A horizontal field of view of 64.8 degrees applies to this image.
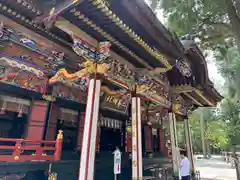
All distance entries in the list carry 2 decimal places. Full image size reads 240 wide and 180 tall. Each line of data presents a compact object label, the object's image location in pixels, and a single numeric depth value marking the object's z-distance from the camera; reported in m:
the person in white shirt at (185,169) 6.05
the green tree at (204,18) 7.27
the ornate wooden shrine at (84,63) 3.41
